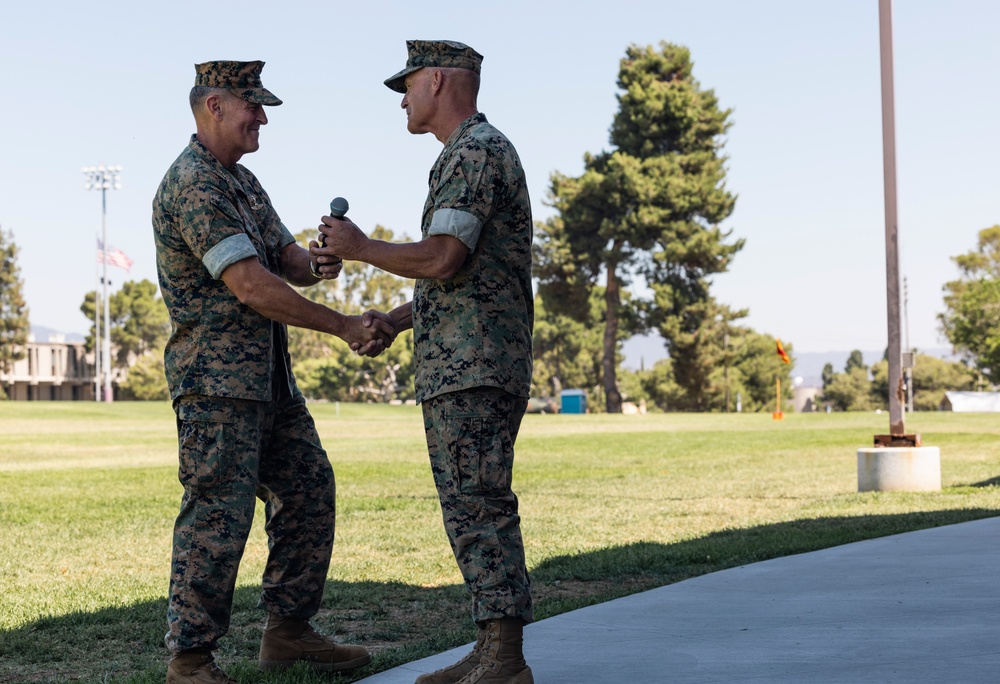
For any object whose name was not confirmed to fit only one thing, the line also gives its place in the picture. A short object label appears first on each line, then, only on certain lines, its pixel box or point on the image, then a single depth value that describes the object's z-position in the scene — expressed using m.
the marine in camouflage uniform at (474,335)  4.17
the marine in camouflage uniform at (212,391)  4.36
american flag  81.88
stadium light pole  96.56
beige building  100.06
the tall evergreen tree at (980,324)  82.25
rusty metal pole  12.82
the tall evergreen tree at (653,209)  58.81
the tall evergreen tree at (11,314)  89.81
